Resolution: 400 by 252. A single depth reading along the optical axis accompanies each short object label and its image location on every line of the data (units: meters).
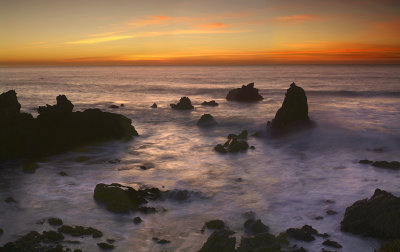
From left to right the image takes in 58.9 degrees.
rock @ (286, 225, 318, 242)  9.98
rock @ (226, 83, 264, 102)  50.94
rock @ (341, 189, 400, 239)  9.88
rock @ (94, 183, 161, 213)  12.20
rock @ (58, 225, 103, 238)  10.21
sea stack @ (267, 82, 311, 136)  25.61
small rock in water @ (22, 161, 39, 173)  16.91
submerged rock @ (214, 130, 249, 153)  21.02
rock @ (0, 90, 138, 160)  19.25
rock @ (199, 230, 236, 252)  8.37
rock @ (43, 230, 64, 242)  9.68
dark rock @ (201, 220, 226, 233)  10.91
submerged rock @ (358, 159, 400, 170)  16.94
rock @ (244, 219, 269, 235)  10.59
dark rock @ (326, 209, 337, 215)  11.98
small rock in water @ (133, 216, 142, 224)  11.29
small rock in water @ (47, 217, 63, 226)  11.05
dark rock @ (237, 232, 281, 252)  8.38
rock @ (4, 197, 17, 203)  12.99
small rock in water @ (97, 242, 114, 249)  9.59
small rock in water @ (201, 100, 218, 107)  47.74
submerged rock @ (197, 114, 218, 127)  30.62
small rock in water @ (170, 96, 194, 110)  42.50
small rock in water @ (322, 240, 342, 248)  9.72
